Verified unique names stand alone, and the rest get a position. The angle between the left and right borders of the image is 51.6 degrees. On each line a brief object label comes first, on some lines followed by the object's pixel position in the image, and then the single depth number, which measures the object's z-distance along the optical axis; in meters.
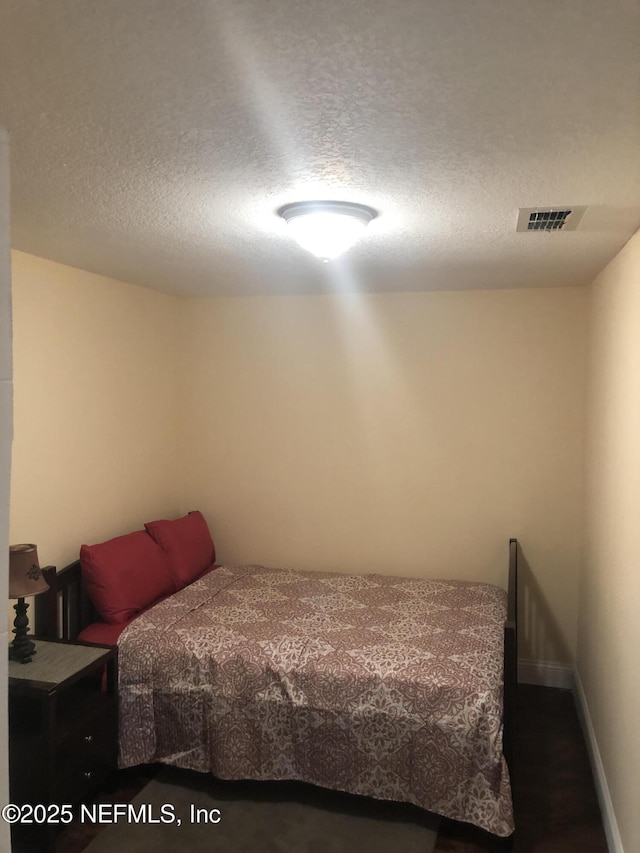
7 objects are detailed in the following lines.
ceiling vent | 2.17
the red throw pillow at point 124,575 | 3.19
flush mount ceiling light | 2.14
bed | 2.51
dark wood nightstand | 2.40
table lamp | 2.50
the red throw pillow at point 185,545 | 3.73
